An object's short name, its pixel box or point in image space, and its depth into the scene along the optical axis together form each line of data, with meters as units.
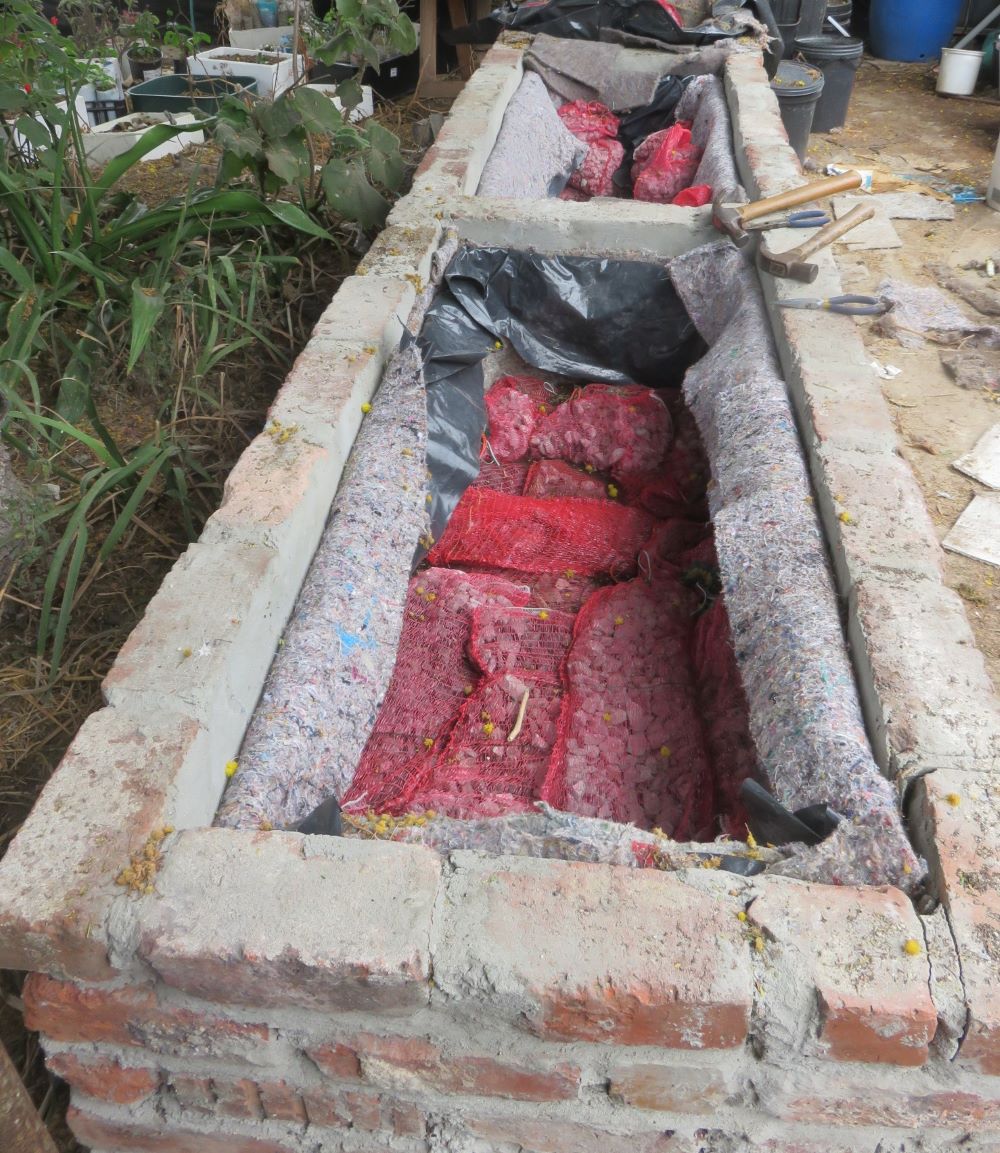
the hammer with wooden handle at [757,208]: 3.29
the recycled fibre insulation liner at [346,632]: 1.81
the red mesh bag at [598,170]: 5.23
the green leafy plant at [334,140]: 3.38
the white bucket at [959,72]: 7.23
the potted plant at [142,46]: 5.00
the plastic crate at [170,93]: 5.89
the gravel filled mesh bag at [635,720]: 2.31
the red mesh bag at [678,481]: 3.35
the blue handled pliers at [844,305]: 2.82
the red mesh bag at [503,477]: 3.50
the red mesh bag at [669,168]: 4.76
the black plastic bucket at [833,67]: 6.54
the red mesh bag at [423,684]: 2.30
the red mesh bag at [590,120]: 5.28
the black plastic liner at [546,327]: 3.13
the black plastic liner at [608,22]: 5.36
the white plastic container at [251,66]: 6.06
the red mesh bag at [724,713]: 2.22
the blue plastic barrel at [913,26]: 8.00
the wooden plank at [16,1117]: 1.24
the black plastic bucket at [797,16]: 6.76
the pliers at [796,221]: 3.29
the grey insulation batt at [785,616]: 1.55
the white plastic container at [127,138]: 5.16
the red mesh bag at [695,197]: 4.05
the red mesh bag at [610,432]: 3.49
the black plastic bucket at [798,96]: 5.60
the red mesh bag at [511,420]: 3.54
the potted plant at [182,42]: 4.34
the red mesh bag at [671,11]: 5.36
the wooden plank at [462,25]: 6.49
